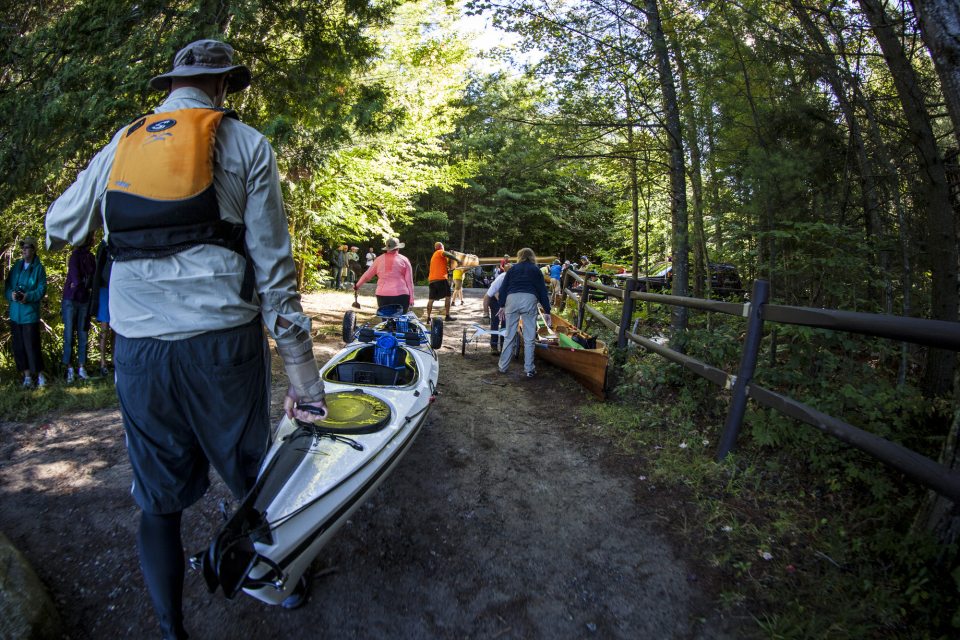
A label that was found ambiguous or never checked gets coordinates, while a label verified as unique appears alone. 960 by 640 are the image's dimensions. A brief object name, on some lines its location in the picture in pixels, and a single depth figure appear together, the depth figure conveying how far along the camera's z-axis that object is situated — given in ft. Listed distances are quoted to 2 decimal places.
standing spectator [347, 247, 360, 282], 63.77
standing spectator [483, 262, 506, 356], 24.89
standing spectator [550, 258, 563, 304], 44.66
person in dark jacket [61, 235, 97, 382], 17.78
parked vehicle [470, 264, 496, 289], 67.77
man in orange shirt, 34.96
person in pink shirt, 24.21
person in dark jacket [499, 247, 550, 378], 21.95
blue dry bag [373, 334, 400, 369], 14.94
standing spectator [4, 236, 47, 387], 16.89
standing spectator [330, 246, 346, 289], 57.36
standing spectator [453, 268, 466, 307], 43.93
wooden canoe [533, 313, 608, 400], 17.79
